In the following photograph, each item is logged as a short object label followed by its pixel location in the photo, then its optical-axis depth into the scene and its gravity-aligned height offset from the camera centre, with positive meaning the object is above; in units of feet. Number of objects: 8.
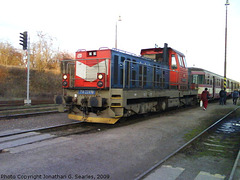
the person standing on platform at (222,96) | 58.83 -2.13
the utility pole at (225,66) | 77.00 +8.88
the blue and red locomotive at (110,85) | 24.81 +0.33
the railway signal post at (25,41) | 48.21 +11.15
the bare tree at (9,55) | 84.23 +14.06
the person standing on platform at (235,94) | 62.34 -1.72
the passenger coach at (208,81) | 64.54 +2.81
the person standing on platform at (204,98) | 46.31 -2.19
